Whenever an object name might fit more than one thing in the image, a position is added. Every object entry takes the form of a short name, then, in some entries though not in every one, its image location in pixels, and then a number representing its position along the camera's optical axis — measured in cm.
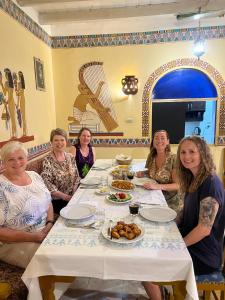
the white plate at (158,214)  135
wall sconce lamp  399
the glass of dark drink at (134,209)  142
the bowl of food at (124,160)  300
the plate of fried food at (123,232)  111
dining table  102
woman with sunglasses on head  205
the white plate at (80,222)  132
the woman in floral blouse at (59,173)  226
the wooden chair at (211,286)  126
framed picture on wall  345
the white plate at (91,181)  206
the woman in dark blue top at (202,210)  123
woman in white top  144
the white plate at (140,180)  207
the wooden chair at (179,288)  106
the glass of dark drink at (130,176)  220
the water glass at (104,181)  209
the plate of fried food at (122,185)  190
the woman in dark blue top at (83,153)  299
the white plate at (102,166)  279
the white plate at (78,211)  137
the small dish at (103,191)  184
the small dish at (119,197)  164
